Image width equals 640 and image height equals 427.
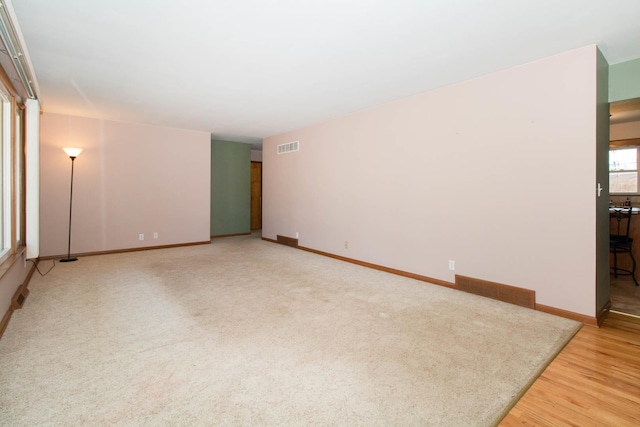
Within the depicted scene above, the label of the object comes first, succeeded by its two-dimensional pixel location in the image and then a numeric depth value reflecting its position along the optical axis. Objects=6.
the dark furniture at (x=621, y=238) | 3.86
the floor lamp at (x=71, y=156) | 4.98
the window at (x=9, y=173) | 3.16
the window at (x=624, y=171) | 5.23
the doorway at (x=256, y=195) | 8.91
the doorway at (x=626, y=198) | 3.20
